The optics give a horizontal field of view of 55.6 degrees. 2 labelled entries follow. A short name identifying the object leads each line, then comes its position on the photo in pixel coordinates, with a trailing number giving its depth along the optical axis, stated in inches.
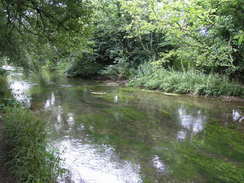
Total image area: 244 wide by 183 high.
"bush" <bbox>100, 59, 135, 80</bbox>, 631.3
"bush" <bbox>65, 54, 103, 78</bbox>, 701.9
